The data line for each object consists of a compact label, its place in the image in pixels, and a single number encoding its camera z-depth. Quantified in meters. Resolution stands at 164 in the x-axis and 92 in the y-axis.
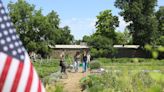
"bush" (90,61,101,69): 18.37
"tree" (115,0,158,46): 38.72
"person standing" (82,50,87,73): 14.68
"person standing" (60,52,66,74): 13.60
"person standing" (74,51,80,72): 15.48
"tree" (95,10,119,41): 41.00
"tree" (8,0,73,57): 36.44
